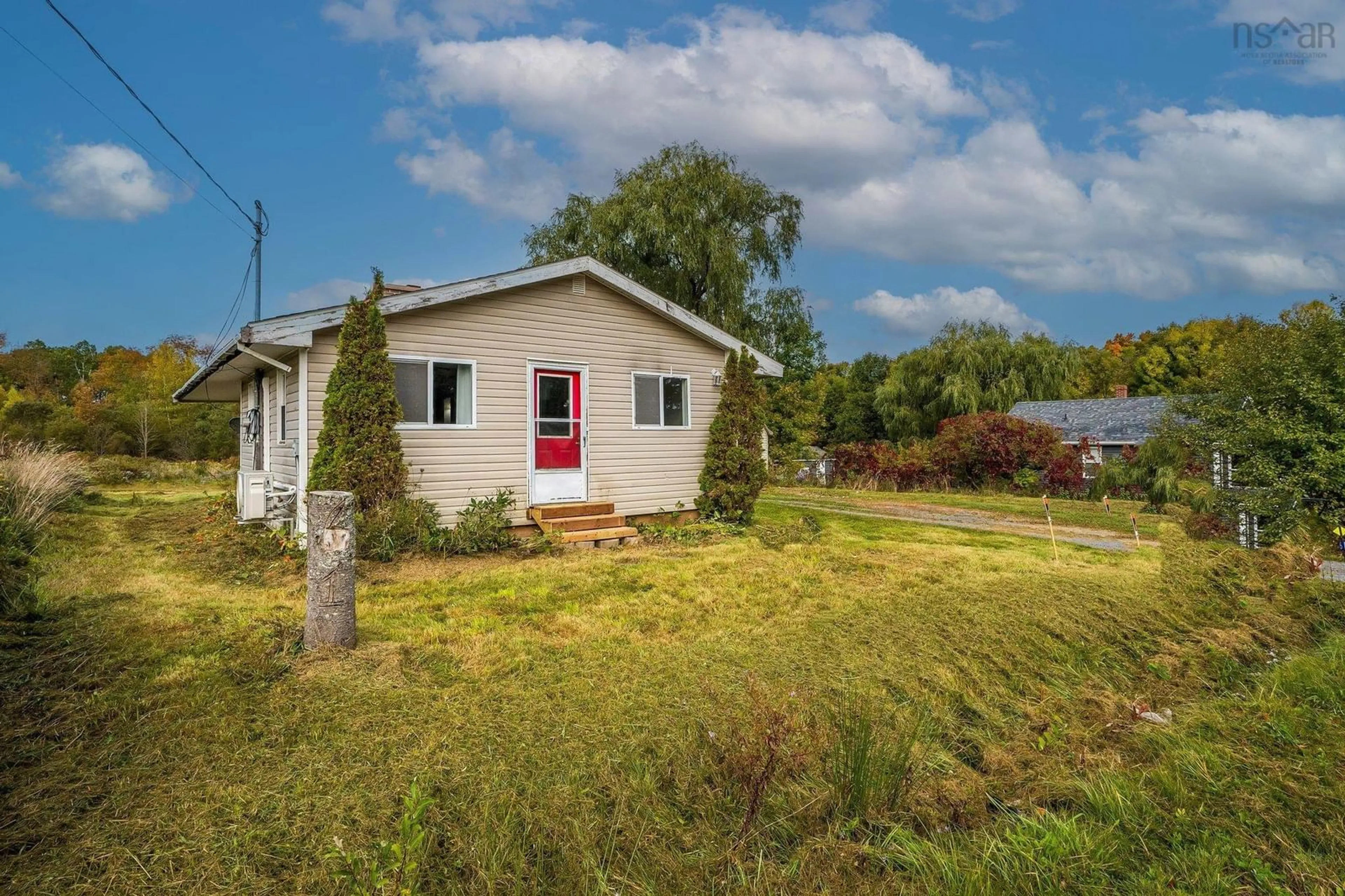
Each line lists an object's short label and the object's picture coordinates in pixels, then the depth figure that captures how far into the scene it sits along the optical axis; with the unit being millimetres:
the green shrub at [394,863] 2021
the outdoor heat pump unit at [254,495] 9203
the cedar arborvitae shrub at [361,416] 7547
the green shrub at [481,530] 8273
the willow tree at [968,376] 29781
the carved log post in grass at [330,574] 4457
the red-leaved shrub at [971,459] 18109
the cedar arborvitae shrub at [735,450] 10836
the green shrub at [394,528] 7578
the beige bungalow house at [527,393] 8445
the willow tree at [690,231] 21625
